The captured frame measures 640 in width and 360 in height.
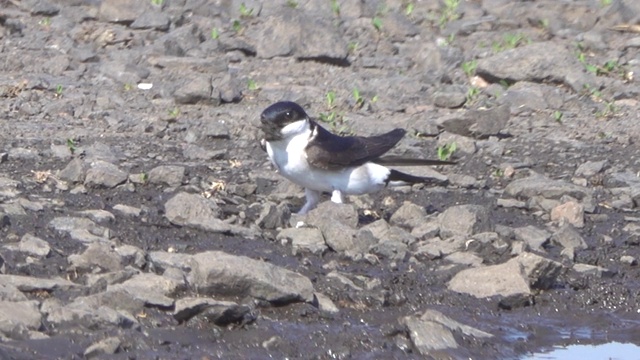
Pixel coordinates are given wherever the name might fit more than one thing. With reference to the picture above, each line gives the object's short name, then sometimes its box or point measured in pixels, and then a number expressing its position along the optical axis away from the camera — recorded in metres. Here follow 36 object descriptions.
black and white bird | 16.31
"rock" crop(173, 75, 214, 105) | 19.98
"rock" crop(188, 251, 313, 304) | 12.34
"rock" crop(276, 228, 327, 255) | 14.41
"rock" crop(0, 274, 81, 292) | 12.14
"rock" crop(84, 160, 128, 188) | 16.14
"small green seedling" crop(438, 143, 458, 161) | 18.84
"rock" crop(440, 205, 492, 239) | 15.20
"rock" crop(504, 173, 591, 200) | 17.20
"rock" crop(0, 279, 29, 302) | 11.73
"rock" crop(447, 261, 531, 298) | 13.58
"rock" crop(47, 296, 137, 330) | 11.38
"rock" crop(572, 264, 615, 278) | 14.59
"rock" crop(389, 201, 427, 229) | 15.83
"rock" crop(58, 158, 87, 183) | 16.23
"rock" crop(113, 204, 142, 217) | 15.18
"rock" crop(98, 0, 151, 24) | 23.45
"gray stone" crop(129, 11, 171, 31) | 23.27
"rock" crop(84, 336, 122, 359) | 10.92
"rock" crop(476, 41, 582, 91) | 21.86
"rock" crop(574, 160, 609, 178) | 18.47
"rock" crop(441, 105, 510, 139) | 19.61
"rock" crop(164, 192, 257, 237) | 14.80
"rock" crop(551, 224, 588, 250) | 15.37
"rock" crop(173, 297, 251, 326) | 11.77
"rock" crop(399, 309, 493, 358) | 11.98
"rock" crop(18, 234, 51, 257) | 13.16
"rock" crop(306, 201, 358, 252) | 14.49
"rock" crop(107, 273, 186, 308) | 12.02
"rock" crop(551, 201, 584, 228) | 16.37
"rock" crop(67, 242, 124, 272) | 12.75
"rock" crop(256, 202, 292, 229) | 15.27
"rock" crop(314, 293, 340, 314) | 12.72
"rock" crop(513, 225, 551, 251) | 15.20
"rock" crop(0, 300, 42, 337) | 11.12
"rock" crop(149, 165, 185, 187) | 16.70
